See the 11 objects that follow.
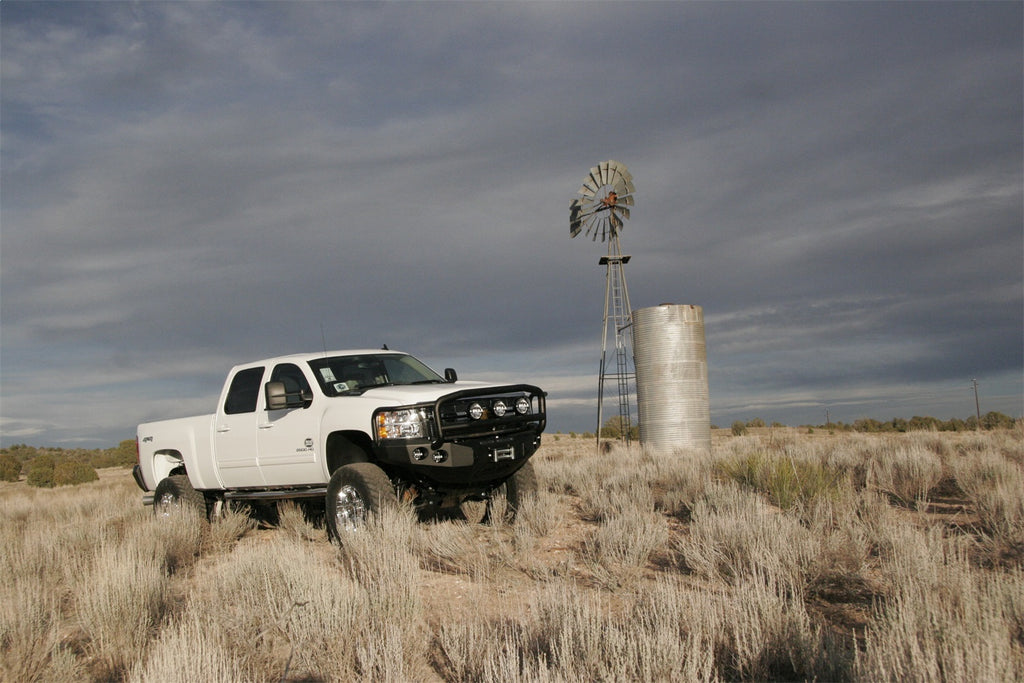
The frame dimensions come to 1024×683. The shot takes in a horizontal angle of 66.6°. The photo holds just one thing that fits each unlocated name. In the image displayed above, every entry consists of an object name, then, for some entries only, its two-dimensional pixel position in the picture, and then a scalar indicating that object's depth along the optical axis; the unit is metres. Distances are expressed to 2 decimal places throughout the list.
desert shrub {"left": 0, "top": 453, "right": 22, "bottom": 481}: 35.22
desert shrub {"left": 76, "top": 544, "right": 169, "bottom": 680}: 5.24
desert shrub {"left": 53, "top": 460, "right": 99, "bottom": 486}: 31.44
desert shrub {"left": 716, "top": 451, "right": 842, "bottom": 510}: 9.40
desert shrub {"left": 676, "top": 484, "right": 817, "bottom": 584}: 6.21
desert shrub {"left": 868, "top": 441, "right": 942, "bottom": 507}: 10.05
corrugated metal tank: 21.14
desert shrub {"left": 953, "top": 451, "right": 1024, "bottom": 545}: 7.29
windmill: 25.69
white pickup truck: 8.00
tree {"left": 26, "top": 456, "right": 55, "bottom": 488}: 31.94
